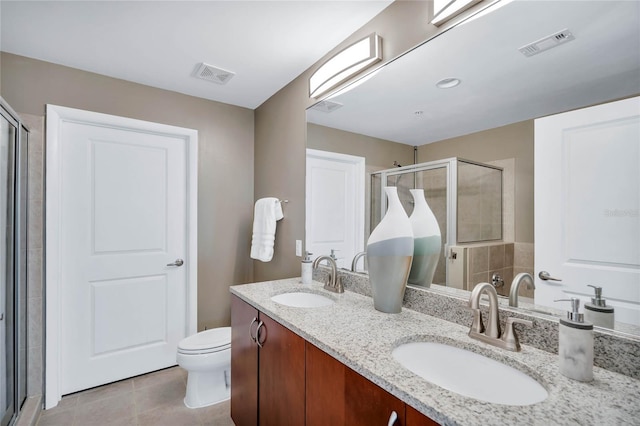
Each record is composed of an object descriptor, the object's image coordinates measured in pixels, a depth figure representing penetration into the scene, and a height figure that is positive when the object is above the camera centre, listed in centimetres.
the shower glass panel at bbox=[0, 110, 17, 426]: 164 -32
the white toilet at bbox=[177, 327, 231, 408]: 195 -100
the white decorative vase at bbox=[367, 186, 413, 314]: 130 -19
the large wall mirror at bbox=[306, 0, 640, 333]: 90 +43
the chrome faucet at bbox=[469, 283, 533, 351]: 98 -37
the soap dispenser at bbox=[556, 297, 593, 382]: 77 -34
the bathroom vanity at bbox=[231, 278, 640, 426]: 67 -43
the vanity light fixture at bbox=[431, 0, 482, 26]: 117 +81
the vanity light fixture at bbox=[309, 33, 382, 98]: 154 +83
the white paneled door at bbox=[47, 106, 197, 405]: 213 -26
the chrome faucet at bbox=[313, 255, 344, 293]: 174 -38
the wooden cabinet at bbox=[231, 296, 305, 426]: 117 -70
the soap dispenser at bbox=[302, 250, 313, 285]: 195 -37
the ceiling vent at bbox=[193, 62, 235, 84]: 209 +100
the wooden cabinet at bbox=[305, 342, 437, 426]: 75 -53
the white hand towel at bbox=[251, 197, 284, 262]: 239 -9
